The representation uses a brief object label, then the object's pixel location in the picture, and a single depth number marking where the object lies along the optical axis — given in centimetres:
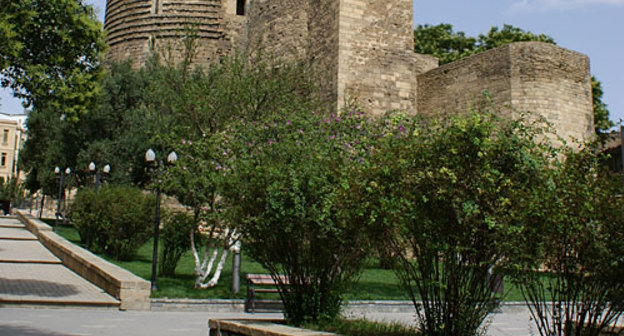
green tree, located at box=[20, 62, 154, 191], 2167
